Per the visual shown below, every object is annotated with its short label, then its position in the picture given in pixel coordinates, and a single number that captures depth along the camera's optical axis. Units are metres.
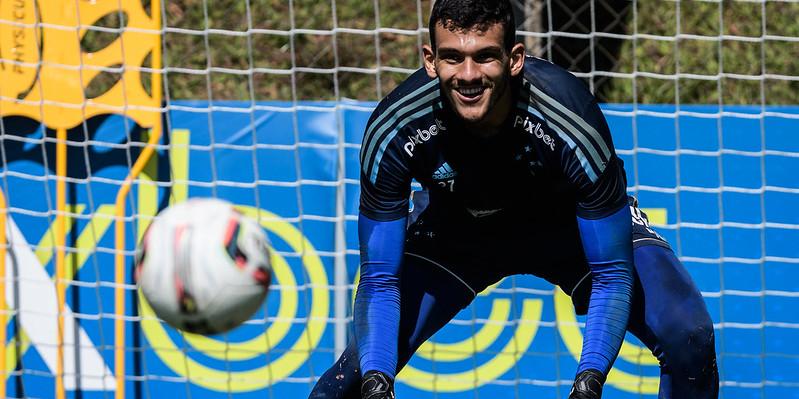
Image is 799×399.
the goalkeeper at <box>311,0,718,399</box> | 6.49
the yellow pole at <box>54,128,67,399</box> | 10.27
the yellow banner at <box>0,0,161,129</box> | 10.14
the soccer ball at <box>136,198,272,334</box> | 6.32
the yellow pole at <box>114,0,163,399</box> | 10.05
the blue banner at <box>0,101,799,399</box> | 10.15
